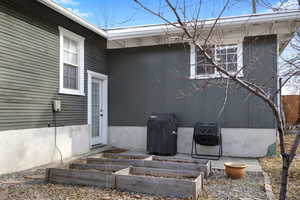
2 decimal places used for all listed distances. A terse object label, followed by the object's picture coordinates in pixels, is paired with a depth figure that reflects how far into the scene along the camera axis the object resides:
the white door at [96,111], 7.23
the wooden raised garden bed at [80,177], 3.74
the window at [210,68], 6.42
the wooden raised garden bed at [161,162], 4.23
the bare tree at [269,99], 2.17
